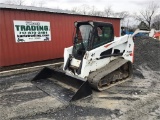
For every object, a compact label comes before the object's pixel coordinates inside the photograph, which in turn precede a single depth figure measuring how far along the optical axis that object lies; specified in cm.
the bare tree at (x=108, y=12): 3427
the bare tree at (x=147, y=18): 3518
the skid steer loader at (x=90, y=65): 372
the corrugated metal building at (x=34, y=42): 533
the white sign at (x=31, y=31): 555
